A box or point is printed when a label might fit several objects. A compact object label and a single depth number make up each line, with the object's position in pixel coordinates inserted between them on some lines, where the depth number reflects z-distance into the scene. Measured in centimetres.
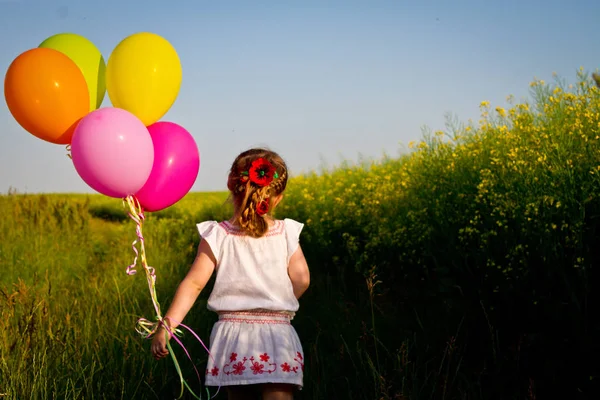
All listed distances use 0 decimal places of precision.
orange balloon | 280
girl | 252
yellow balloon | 290
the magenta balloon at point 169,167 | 285
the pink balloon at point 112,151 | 263
